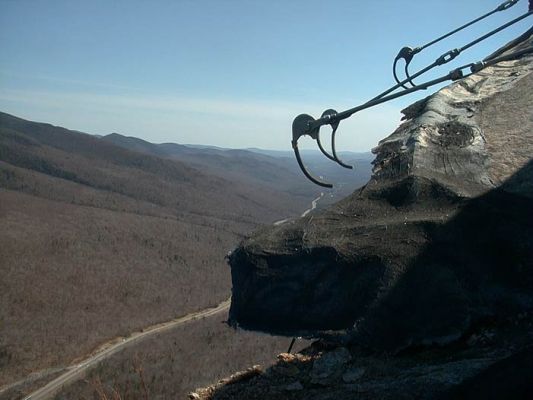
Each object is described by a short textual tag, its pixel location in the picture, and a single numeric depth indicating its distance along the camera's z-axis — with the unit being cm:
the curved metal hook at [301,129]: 423
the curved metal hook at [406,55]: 574
